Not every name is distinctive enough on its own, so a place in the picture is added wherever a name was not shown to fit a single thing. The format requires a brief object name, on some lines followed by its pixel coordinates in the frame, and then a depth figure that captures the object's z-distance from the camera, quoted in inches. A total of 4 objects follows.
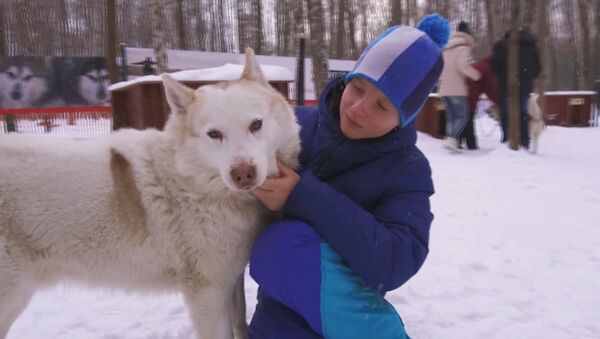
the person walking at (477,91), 306.7
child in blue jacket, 63.3
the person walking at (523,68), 292.0
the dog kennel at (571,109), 506.9
